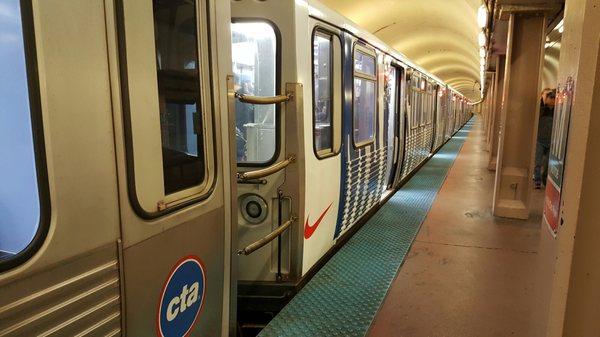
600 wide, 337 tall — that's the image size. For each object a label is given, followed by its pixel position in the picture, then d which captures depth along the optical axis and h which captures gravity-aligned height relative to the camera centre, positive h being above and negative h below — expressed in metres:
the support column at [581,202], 1.16 -0.28
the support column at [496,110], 9.59 -0.13
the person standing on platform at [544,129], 6.82 -0.39
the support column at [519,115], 5.29 -0.13
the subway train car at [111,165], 1.14 -0.20
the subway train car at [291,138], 2.89 -0.25
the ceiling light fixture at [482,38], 6.77 +1.11
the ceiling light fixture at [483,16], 5.46 +1.20
